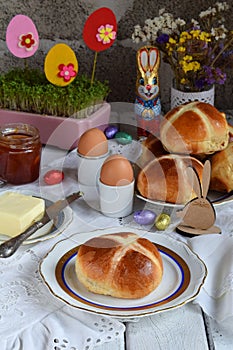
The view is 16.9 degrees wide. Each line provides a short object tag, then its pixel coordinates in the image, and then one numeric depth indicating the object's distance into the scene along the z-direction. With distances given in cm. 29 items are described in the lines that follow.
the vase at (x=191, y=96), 134
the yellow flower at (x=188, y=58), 130
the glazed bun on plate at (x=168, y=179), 107
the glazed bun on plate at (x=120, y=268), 89
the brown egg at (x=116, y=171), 107
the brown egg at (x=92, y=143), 115
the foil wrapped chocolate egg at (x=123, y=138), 132
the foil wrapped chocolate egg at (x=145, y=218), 107
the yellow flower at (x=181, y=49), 130
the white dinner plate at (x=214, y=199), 107
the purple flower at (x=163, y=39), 135
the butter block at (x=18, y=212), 101
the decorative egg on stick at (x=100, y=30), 133
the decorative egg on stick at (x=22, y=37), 133
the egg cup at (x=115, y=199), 108
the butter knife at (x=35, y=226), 97
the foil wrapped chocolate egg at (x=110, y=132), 135
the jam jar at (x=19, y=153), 118
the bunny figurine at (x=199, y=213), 104
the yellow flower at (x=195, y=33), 131
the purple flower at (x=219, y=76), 131
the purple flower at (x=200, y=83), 133
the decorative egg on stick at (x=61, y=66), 132
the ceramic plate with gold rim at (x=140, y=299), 88
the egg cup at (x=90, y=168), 116
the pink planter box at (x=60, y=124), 129
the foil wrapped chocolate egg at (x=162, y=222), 105
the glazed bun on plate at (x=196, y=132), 112
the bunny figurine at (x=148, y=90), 133
